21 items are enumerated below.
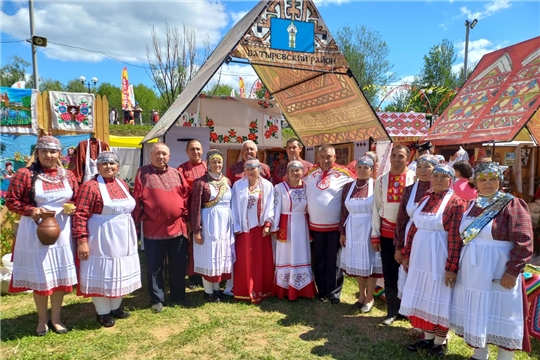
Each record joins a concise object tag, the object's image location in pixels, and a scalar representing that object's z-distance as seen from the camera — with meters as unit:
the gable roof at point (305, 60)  4.73
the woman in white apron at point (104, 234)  3.25
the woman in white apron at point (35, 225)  3.09
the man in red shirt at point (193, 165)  4.51
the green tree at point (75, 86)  38.79
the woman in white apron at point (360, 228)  3.73
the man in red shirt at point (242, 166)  4.76
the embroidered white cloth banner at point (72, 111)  5.28
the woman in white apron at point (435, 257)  2.69
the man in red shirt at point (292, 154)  5.23
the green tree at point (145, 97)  42.80
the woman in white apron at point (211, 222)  3.95
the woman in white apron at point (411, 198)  3.06
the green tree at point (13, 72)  28.92
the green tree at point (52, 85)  37.41
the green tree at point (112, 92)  44.78
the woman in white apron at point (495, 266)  2.41
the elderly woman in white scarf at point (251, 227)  4.12
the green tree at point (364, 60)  26.64
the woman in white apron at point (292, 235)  4.15
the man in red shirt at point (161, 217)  3.71
